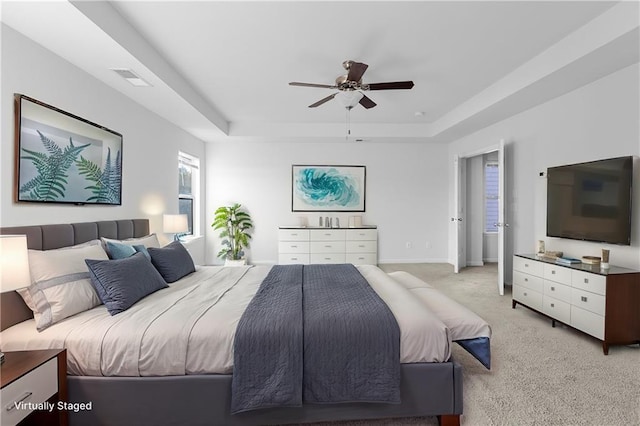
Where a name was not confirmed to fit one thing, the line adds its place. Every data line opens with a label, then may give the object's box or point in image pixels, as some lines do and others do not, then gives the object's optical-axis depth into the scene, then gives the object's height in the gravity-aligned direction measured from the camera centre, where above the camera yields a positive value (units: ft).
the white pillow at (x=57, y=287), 5.90 -1.58
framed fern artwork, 6.89 +1.36
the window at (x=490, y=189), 21.63 +1.58
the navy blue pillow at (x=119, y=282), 6.41 -1.60
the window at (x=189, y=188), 17.03 +1.30
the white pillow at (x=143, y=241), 8.43 -1.01
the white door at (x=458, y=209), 17.92 +0.13
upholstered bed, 5.39 -2.80
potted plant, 18.84 -1.31
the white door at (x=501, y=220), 13.73 -0.39
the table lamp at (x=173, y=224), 12.51 -0.59
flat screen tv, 8.86 +0.37
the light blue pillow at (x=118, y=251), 8.11 -1.10
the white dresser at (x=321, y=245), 18.61 -2.11
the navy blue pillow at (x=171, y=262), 8.89 -1.57
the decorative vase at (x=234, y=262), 18.38 -3.13
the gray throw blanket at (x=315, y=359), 5.27 -2.61
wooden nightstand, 4.30 -2.70
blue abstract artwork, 19.90 +1.53
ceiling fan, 8.62 +3.94
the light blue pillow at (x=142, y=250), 8.56 -1.16
